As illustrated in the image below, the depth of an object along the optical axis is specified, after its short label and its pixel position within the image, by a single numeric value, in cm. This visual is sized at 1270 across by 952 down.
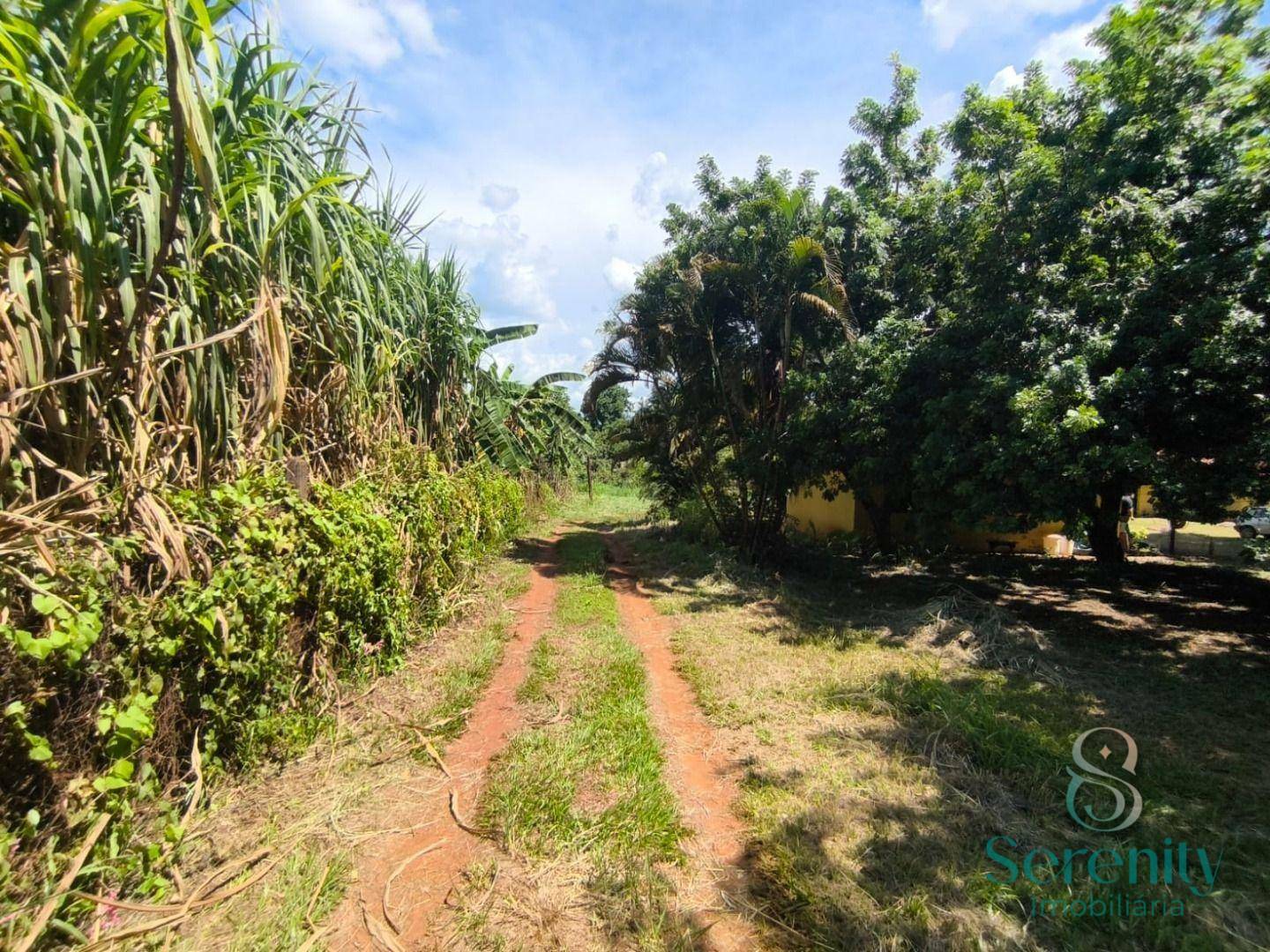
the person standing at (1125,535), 1355
